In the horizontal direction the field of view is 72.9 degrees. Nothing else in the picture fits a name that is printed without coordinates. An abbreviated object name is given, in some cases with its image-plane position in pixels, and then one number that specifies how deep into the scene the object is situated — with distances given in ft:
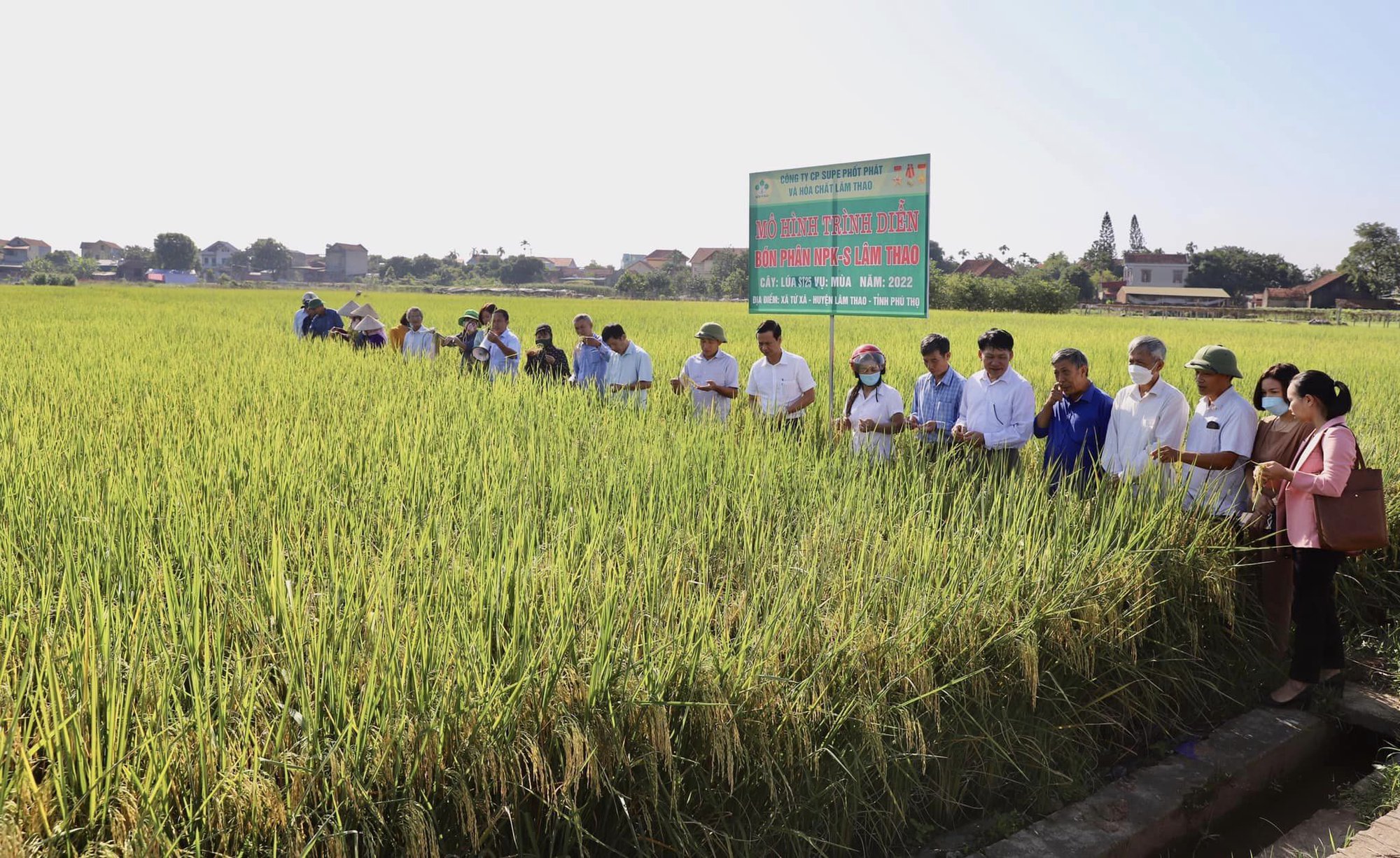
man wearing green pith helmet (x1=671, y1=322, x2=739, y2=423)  20.47
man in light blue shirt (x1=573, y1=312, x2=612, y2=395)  23.99
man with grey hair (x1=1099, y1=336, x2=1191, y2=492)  13.52
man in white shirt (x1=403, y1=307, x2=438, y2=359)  31.83
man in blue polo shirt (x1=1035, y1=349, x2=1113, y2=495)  14.52
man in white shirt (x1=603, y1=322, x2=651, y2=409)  21.95
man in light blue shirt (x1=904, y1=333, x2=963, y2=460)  16.25
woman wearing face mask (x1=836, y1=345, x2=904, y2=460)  16.52
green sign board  17.25
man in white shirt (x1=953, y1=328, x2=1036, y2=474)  15.25
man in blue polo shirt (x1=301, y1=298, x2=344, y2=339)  36.65
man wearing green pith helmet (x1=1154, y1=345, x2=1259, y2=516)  13.04
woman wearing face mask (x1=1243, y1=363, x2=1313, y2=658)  12.80
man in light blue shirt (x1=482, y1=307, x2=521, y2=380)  26.37
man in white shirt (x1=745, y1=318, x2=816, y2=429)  19.19
